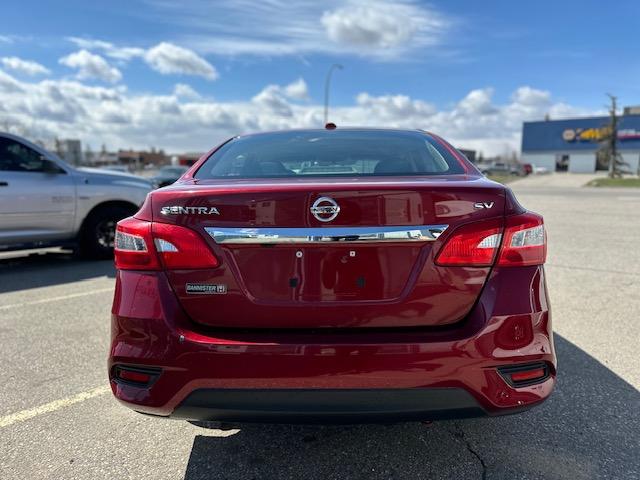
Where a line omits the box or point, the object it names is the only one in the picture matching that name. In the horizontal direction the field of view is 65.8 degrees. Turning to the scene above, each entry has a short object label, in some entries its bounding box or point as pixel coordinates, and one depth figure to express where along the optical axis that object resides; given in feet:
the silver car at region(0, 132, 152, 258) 20.92
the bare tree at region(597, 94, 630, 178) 163.43
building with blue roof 223.51
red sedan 6.15
